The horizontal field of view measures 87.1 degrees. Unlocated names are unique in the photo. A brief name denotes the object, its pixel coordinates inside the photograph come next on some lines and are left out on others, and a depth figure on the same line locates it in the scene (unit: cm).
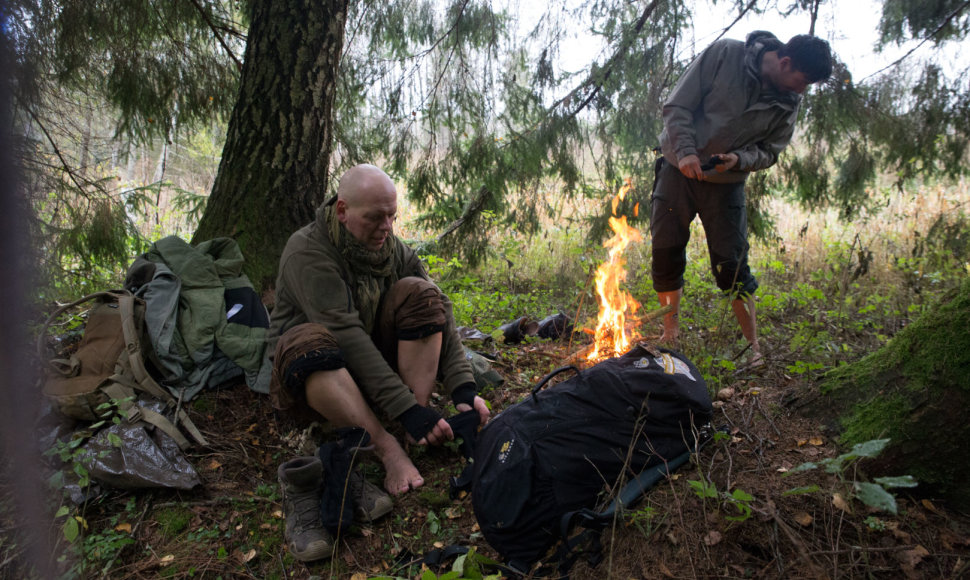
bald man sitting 224
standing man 309
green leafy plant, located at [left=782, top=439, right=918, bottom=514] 116
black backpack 182
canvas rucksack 232
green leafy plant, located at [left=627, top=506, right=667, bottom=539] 166
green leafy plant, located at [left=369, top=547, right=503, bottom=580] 142
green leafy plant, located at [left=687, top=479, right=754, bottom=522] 145
